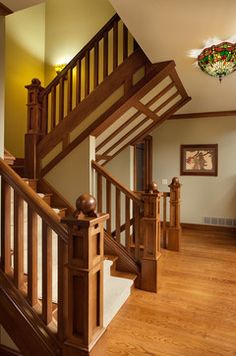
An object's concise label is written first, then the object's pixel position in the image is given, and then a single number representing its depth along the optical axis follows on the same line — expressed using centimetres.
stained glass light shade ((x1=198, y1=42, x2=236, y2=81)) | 237
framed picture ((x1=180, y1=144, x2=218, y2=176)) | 536
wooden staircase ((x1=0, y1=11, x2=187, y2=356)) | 140
